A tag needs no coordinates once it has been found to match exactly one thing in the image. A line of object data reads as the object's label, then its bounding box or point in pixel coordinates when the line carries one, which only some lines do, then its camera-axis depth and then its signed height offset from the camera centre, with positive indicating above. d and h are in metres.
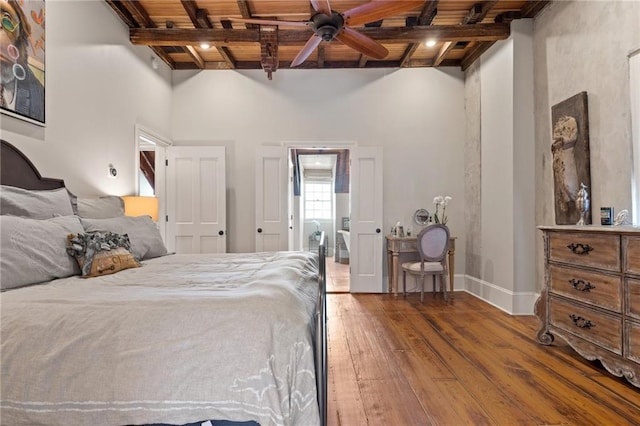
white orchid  4.70 +0.18
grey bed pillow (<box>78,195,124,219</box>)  2.51 +0.10
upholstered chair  4.21 -0.46
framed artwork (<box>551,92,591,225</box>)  2.92 +0.58
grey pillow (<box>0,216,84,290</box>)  1.51 -0.16
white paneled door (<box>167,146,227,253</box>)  4.68 +0.31
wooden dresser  2.00 -0.54
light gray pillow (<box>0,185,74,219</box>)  1.79 +0.10
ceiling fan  2.44 +1.59
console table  4.52 -0.44
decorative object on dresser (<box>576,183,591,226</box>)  2.78 +0.12
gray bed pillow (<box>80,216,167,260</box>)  2.22 -0.09
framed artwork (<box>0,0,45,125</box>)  2.09 +1.09
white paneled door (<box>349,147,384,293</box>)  4.79 -0.05
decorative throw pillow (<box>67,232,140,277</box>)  1.82 -0.20
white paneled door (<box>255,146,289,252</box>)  4.79 +0.25
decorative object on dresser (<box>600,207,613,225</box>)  2.41 +0.00
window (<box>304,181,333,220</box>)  10.02 +0.56
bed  1.08 -0.49
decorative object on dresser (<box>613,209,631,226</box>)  2.35 -0.01
